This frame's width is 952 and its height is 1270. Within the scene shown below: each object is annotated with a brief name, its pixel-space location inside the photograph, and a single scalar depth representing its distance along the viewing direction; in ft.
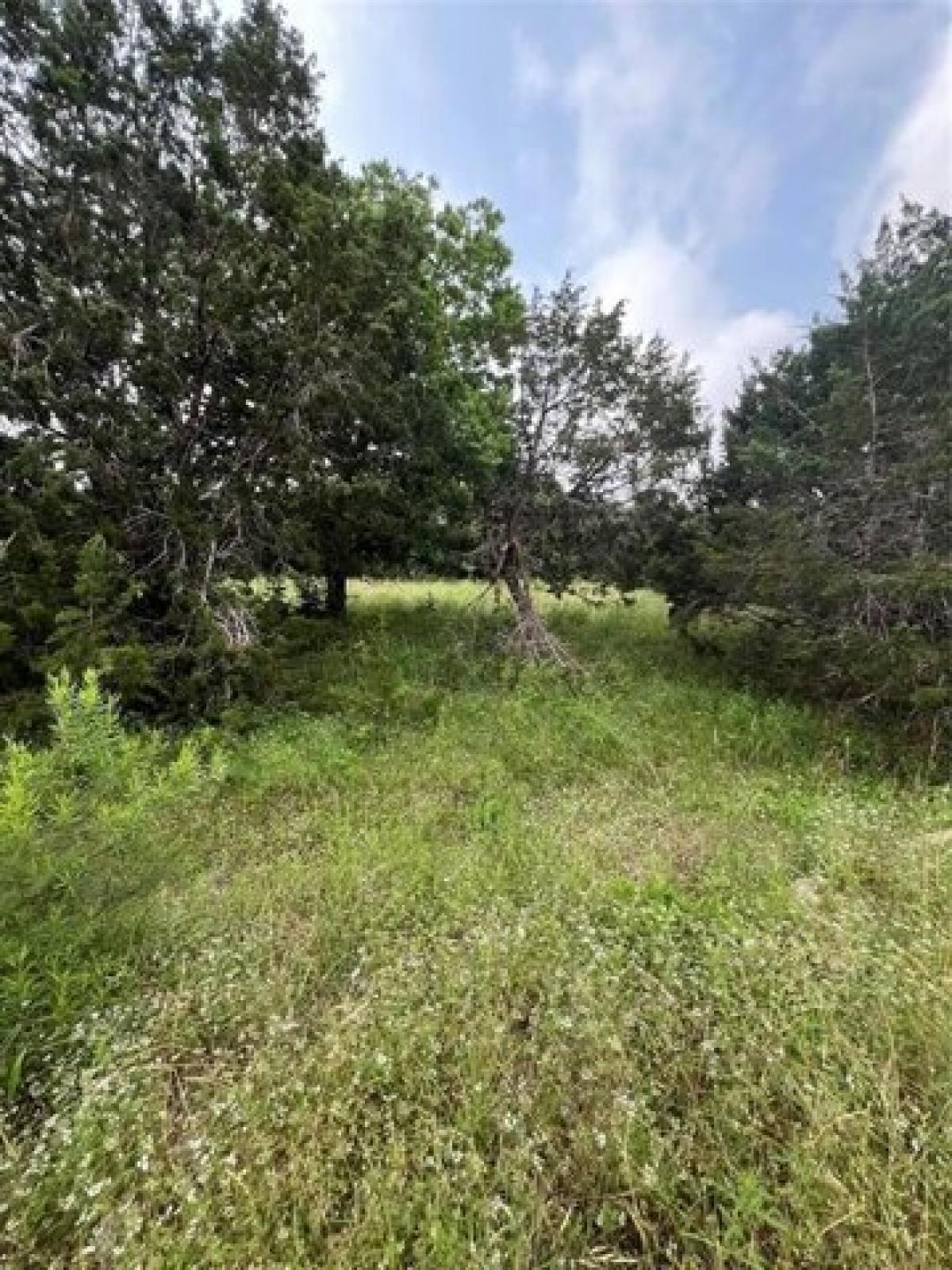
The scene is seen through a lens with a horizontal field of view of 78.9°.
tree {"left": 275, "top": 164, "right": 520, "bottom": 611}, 22.89
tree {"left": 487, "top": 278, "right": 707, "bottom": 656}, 33.42
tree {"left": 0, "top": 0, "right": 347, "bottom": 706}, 19.90
